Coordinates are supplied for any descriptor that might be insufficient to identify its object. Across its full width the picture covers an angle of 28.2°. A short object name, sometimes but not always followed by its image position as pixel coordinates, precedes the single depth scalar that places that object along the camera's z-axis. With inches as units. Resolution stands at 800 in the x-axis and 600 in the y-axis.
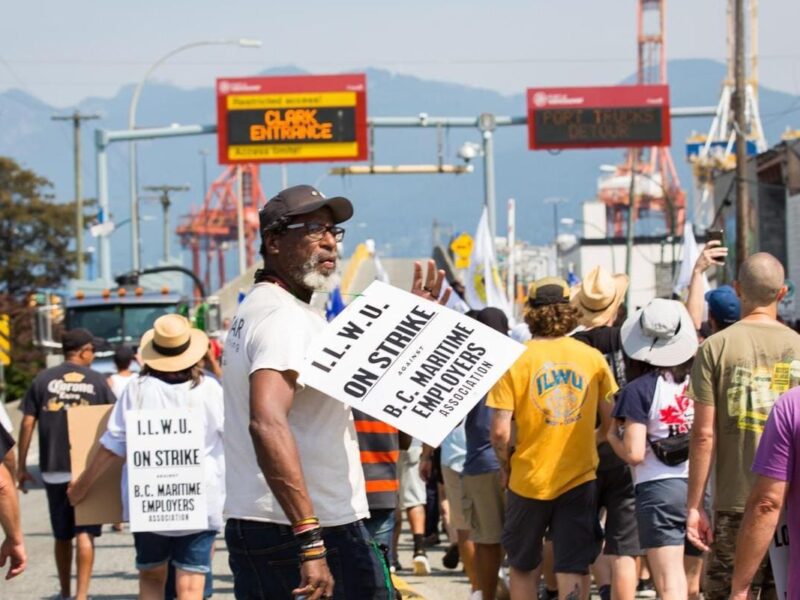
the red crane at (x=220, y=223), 5743.1
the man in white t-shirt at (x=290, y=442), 185.5
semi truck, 914.7
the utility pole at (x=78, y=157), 2153.1
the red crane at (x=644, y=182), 5103.3
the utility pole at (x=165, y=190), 3019.4
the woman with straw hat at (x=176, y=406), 330.6
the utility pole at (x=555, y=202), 3373.8
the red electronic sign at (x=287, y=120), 1327.5
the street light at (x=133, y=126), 1430.9
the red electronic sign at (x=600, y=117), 1365.7
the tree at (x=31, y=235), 2512.3
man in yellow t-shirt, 307.4
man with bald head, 250.4
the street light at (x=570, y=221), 2677.2
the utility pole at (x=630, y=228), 1847.8
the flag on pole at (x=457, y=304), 422.3
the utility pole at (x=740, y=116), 1061.1
